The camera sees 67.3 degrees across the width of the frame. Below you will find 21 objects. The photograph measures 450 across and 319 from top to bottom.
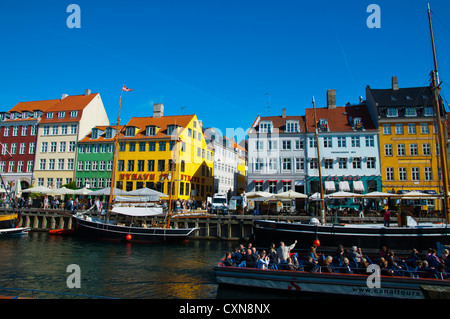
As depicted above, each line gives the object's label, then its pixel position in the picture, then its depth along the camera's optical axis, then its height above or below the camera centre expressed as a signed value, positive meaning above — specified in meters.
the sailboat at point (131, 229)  29.09 -2.36
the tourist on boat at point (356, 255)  14.14 -2.18
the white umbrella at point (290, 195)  31.61 +0.73
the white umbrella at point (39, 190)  40.04 +1.44
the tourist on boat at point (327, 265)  13.60 -2.53
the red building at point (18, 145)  52.53 +9.04
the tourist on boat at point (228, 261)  14.93 -2.57
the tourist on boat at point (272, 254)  15.08 -2.34
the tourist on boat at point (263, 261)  14.43 -2.51
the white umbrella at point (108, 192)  34.44 +1.06
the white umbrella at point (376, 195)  25.74 +0.61
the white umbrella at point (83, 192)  37.96 +1.18
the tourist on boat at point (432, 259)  13.25 -2.21
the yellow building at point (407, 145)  41.66 +7.29
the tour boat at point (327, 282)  12.59 -3.14
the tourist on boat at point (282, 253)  14.57 -2.20
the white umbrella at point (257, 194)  32.35 +0.83
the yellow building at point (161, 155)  46.81 +6.72
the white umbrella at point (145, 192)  33.25 +1.02
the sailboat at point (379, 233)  19.55 -1.79
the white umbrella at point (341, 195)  26.33 +0.61
